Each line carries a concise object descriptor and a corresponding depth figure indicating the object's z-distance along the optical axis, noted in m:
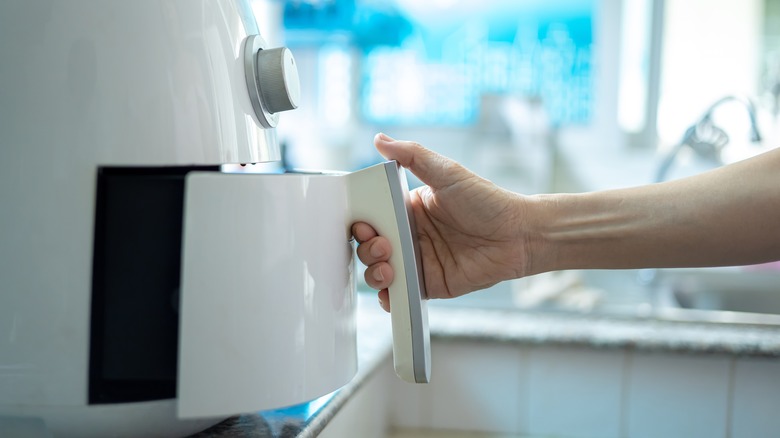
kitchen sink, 1.50
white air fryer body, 0.47
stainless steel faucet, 1.35
